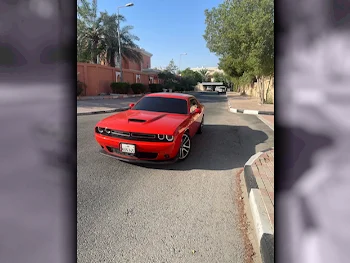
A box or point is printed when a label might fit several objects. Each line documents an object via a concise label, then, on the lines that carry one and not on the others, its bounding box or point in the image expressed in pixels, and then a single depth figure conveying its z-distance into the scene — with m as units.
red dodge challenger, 4.04
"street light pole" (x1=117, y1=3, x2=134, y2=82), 25.85
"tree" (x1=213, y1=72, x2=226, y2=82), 87.62
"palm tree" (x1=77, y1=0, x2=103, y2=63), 24.94
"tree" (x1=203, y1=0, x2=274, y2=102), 13.88
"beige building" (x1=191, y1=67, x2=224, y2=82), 102.45
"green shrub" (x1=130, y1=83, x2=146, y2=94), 29.70
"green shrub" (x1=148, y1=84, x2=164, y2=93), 36.45
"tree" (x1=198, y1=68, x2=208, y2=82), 95.29
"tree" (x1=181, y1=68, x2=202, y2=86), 59.94
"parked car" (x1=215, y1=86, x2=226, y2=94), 45.88
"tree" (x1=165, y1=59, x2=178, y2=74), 57.84
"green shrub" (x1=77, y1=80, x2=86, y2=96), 19.97
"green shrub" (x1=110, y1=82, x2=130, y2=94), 26.11
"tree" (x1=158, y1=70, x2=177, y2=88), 44.33
